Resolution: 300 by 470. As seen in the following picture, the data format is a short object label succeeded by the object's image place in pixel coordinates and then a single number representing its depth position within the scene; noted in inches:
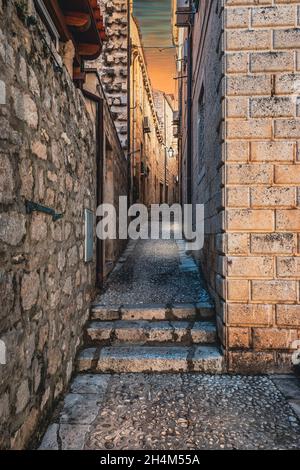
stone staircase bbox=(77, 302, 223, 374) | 111.0
